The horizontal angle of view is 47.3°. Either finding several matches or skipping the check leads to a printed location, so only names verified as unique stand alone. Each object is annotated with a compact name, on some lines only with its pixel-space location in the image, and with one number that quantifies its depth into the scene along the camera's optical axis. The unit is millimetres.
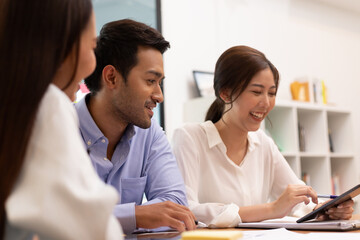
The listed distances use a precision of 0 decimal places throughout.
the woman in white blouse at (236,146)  1937
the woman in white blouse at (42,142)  549
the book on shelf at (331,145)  4234
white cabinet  3596
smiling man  1539
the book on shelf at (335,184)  4063
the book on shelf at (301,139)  3887
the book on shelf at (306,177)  3841
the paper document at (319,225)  1225
